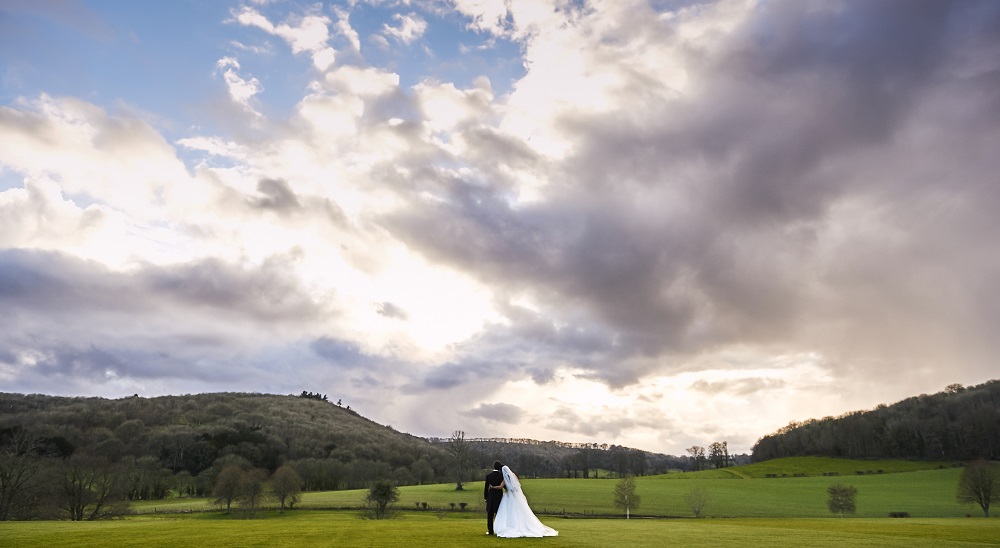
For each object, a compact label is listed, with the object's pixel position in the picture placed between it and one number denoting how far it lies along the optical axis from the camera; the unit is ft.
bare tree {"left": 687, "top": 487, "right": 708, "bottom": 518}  303.70
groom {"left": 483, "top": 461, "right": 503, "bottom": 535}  85.51
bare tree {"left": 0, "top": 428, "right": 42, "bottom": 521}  238.07
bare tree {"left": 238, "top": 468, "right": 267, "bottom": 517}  315.78
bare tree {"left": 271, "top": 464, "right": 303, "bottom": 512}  327.26
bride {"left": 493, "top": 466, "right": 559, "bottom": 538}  82.84
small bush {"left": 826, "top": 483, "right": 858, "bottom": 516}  294.87
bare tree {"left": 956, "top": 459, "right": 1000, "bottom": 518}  272.10
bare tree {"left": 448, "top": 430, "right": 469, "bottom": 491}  460.14
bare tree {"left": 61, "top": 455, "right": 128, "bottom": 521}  268.41
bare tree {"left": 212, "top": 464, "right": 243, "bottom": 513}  317.42
